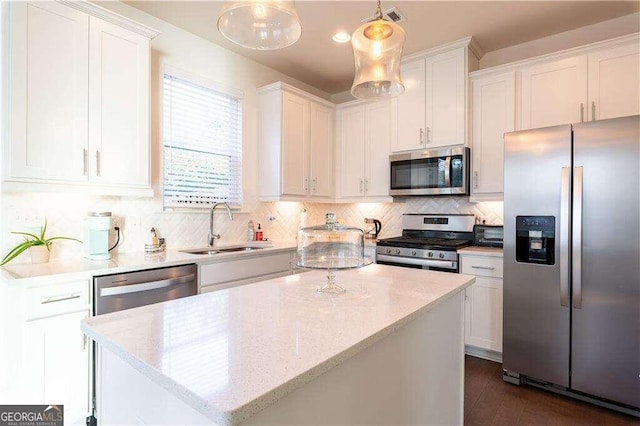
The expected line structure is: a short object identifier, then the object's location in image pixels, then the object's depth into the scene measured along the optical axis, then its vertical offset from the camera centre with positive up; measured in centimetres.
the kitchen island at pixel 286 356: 74 -36
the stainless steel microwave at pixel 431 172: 315 +38
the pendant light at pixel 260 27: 137 +76
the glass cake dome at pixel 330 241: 143 -14
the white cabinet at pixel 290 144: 347 +72
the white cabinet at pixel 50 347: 167 -70
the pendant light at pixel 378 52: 152 +73
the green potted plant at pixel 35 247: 200 -22
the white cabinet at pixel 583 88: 250 +97
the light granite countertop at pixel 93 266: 173 -32
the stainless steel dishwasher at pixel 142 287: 191 -47
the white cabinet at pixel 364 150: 375 +70
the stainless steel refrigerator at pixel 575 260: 204 -32
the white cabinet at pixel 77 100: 191 +69
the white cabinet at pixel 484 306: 274 -79
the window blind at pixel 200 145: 291 +61
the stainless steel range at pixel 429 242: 296 -29
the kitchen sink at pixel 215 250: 286 -35
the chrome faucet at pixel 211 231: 312 -18
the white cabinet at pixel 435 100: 315 +109
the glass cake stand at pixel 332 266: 130 -22
